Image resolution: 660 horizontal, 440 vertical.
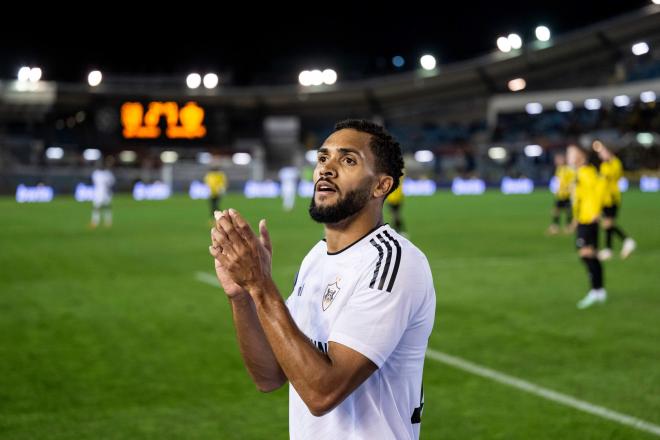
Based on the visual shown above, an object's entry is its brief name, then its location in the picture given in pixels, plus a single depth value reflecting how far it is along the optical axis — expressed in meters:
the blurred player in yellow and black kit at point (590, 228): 10.95
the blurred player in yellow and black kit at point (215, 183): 28.20
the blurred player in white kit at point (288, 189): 31.69
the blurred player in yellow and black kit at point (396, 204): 20.57
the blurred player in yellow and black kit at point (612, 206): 15.98
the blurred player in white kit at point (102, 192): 24.91
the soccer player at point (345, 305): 2.65
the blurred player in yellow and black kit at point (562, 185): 22.42
